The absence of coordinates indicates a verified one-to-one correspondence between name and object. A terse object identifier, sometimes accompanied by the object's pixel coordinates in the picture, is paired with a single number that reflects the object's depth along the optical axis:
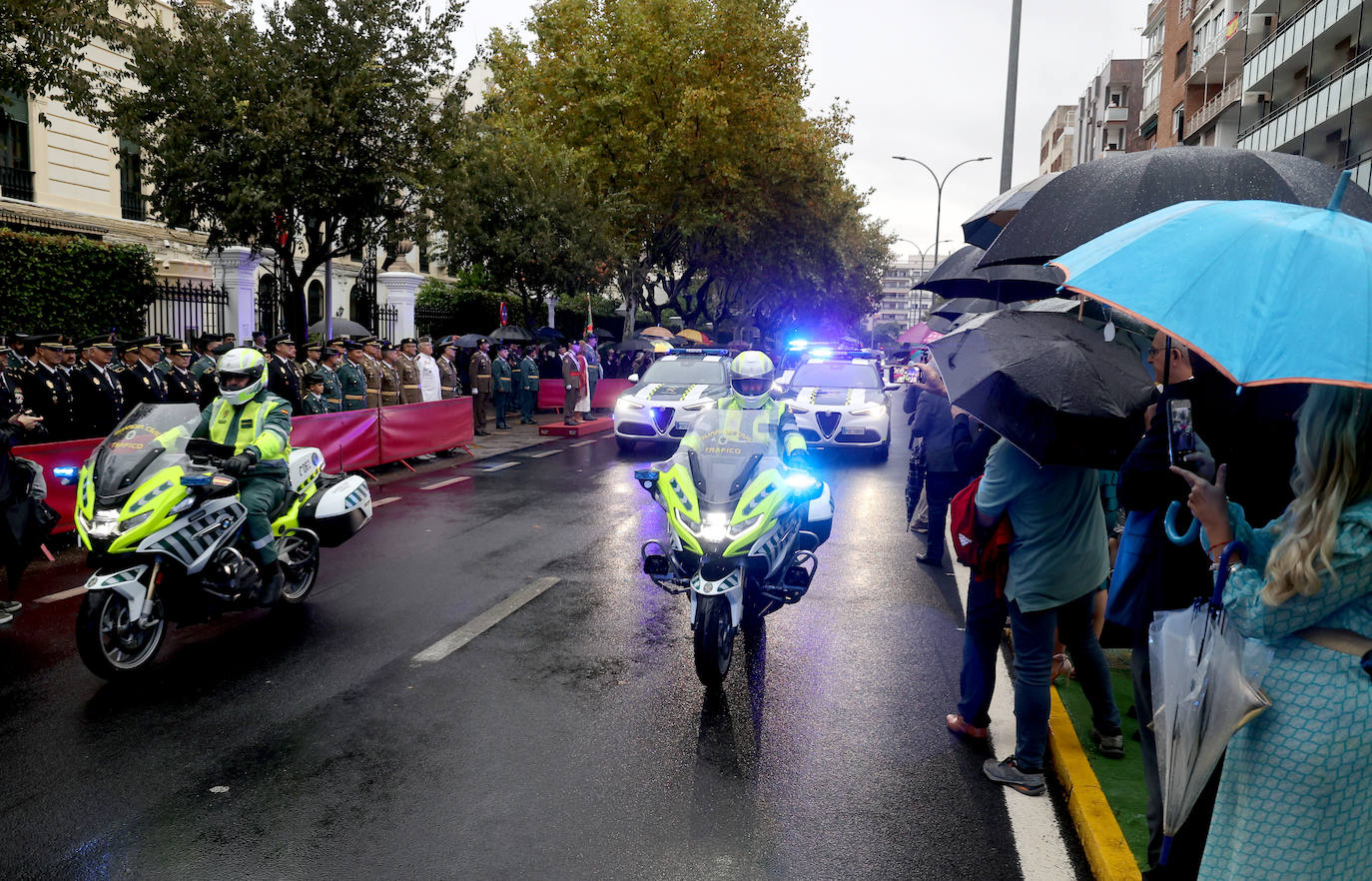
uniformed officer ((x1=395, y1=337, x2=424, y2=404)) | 17.61
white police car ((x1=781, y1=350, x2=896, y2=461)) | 15.93
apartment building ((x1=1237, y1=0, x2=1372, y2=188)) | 27.62
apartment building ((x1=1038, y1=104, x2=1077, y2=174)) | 84.69
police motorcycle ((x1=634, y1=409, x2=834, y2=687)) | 5.22
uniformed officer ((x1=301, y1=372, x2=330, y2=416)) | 13.24
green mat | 3.81
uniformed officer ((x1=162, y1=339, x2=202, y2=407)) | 12.37
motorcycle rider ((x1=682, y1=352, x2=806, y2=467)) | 6.11
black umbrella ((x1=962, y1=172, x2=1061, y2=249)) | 6.66
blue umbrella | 2.20
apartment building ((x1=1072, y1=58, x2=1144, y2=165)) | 68.06
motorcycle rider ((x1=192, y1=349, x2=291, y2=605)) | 6.22
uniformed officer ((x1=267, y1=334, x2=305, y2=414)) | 13.19
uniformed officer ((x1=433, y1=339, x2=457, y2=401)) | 19.22
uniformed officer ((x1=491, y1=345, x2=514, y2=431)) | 20.95
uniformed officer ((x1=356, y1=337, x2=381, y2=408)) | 16.08
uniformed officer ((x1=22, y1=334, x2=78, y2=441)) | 10.63
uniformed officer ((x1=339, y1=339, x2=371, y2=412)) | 15.07
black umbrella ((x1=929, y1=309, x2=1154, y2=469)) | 3.85
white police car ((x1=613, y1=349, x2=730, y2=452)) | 16.23
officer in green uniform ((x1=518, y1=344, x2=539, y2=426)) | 22.42
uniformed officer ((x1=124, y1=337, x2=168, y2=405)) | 11.95
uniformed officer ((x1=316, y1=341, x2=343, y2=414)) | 14.11
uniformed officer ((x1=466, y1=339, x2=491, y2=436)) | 20.22
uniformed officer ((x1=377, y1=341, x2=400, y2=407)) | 16.91
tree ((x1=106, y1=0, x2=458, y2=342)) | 14.70
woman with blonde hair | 2.12
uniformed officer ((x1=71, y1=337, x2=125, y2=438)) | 11.03
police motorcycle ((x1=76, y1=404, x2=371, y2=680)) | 5.36
